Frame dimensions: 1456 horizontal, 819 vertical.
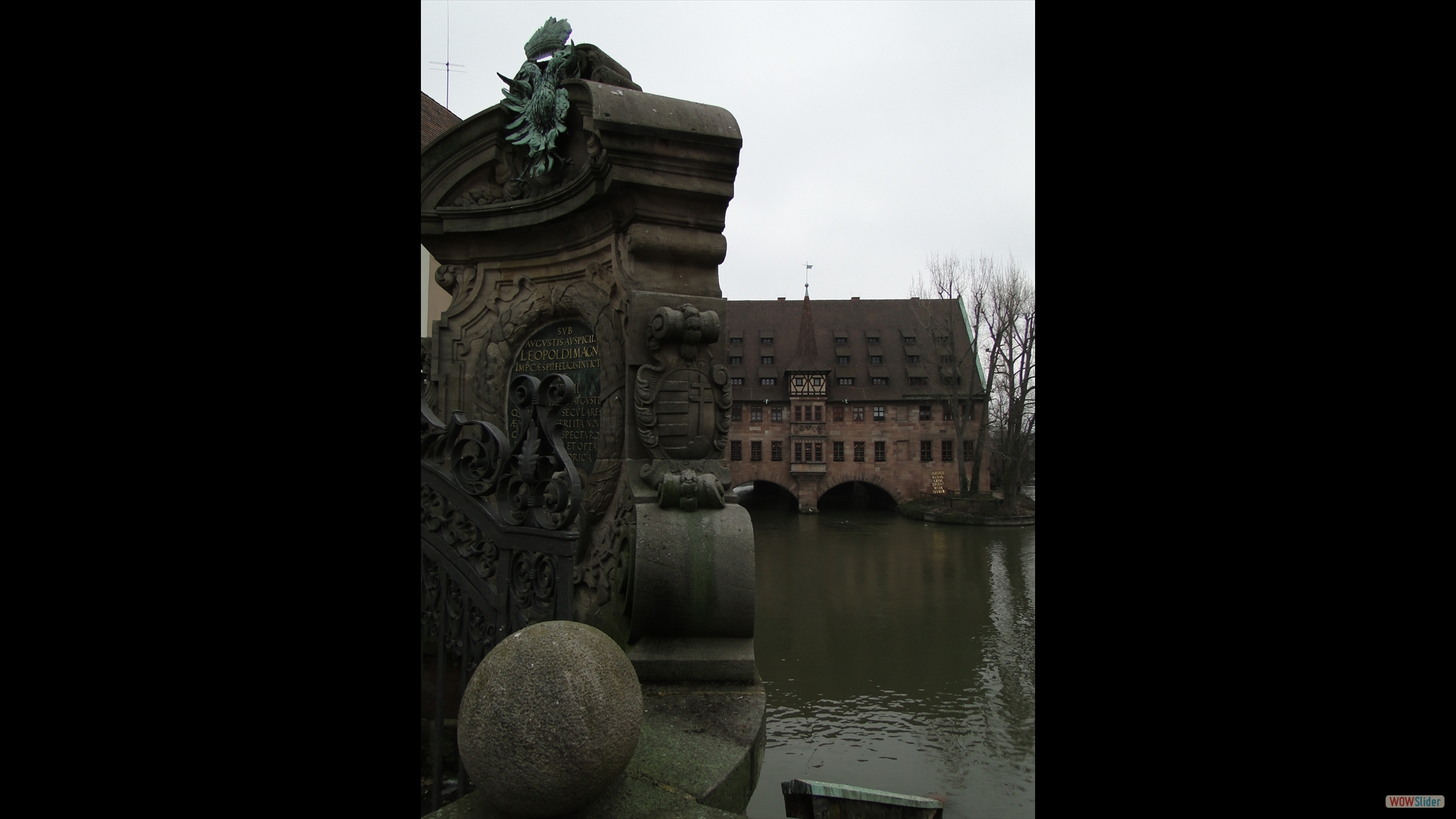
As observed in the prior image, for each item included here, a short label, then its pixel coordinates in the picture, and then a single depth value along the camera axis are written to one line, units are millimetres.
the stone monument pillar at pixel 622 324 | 3703
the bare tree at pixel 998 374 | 28344
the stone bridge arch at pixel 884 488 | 34969
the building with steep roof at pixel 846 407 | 35062
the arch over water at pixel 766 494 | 39812
